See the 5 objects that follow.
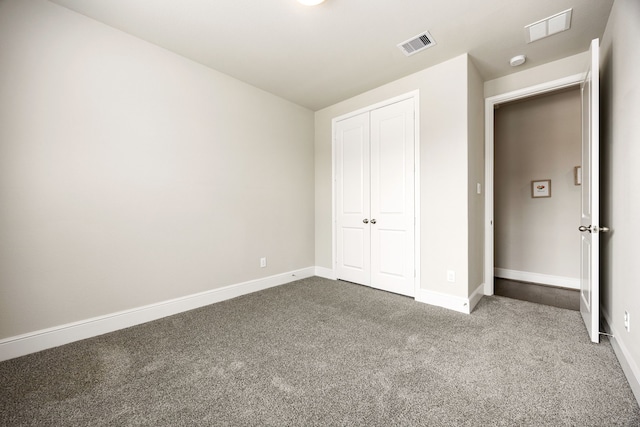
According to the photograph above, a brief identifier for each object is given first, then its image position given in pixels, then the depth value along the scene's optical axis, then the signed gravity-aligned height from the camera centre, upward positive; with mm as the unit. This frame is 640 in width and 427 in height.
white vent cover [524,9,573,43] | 2279 +1627
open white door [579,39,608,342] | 2072 +93
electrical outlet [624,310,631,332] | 1749 -730
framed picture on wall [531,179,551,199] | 3893 +329
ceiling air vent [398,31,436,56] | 2572 +1653
